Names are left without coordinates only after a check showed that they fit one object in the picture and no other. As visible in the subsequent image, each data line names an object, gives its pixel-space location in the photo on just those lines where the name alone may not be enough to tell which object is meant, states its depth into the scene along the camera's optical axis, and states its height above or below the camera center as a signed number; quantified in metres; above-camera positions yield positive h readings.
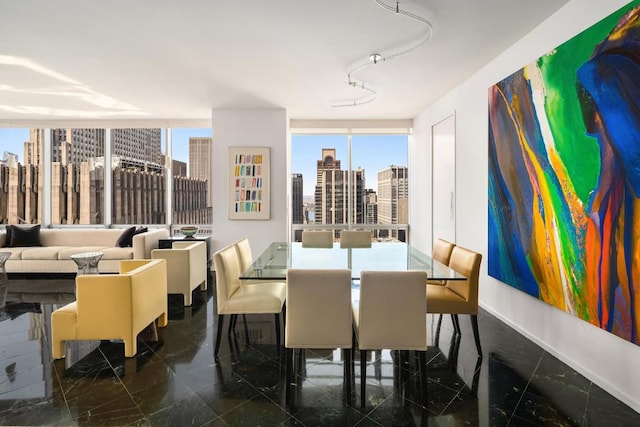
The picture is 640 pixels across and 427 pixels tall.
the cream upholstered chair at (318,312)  2.17 -0.66
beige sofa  5.33 -0.72
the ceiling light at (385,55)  2.66 +1.57
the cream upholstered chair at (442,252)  3.28 -0.43
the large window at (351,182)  6.72 +0.53
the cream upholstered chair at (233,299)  2.77 -0.73
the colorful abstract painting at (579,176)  2.10 +0.24
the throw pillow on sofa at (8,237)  5.62 -0.46
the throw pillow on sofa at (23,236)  5.61 -0.45
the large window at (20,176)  6.64 +0.63
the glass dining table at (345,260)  2.60 -0.47
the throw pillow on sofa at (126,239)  5.68 -0.49
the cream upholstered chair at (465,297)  2.74 -0.72
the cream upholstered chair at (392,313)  2.13 -0.65
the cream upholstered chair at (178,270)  4.14 -0.73
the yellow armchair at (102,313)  2.67 -0.81
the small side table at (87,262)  4.04 -0.62
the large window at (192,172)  6.62 +0.71
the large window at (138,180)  6.72 +0.56
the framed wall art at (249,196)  5.73 +0.21
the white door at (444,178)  4.74 +0.44
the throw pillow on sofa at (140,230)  5.75 -0.35
